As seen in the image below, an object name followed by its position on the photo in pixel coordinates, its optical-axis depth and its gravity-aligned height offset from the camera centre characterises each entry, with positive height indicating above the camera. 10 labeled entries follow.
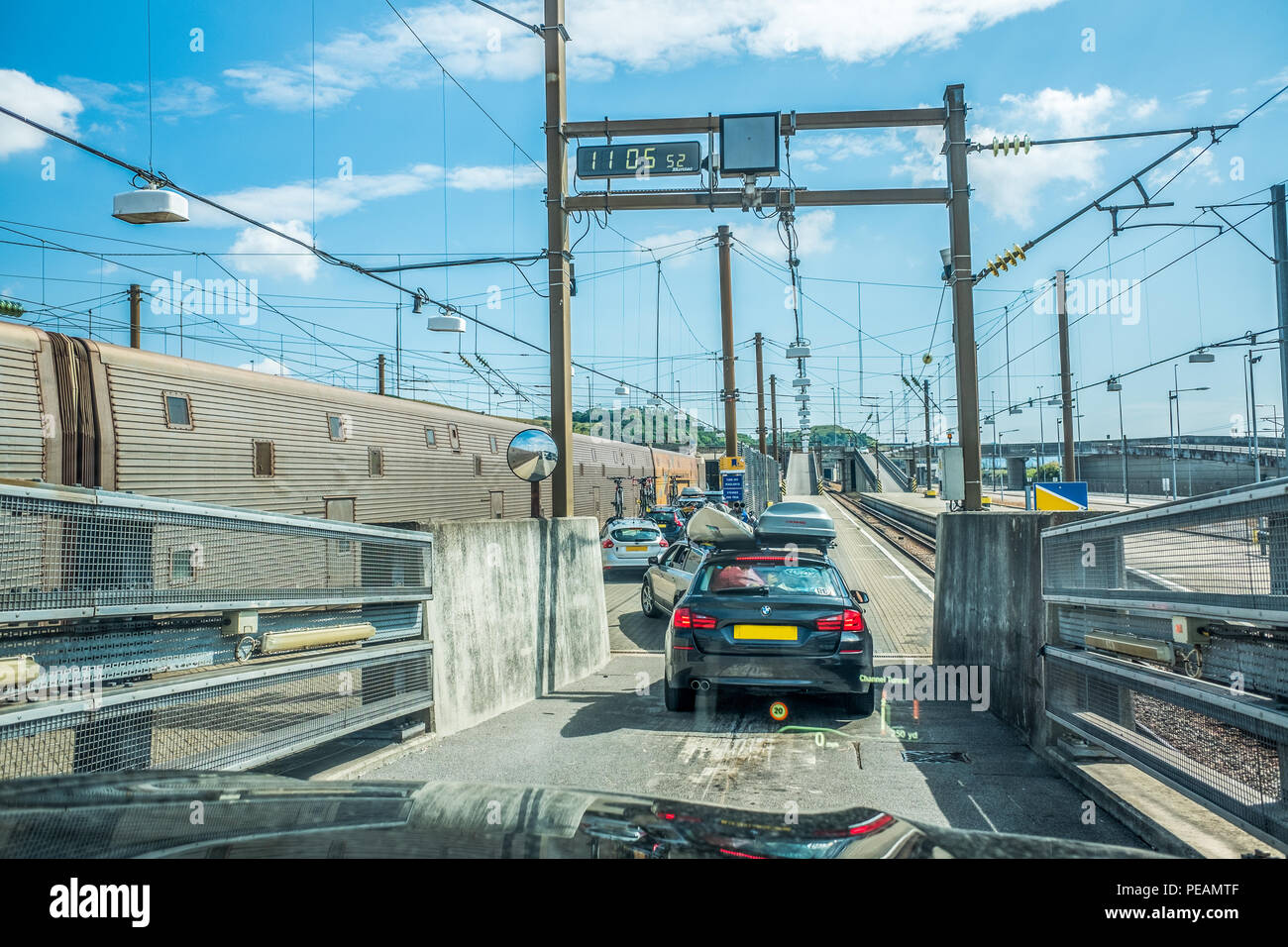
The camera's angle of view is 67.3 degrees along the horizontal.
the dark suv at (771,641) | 7.29 -1.06
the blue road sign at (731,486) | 29.91 +0.51
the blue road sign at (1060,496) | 11.37 +0.02
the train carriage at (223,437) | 10.16 +1.02
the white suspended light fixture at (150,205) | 9.43 +3.01
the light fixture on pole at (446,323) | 19.23 +3.68
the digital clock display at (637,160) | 11.70 +4.17
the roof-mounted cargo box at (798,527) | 10.30 -0.28
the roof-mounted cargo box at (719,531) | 8.79 -0.27
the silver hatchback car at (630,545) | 23.44 -0.98
